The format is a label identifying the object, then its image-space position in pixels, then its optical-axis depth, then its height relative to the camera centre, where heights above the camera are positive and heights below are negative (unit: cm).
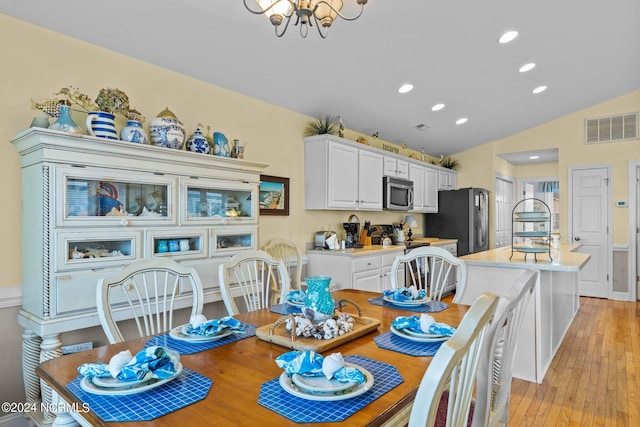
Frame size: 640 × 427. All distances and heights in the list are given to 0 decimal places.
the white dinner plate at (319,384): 97 -45
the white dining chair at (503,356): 105 -44
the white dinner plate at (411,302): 192 -44
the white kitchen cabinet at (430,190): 604 +47
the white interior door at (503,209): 693 +18
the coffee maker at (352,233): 456 -20
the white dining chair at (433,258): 223 -27
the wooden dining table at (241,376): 88 -48
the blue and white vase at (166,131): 244 +57
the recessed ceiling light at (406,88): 397 +142
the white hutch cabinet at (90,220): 190 -2
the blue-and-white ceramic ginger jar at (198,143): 263 +53
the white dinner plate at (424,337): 139 -45
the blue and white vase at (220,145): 277 +54
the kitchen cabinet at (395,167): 498 +71
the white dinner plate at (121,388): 98 -46
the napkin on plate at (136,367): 102 -43
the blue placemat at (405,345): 130 -47
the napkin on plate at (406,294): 198 -42
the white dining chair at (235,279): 196 -34
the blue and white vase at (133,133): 227 +52
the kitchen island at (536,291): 285 -61
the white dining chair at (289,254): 361 -38
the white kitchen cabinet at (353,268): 383 -55
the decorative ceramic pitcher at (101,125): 212 +53
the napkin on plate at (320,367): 101 -42
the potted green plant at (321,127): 410 +102
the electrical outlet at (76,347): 214 -77
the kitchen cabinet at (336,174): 397 +50
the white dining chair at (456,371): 71 -32
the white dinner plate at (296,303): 192 -45
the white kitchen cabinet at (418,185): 566 +52
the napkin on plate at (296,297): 197 -43
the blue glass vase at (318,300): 151 -34
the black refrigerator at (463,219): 605 -2
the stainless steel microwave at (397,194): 492 +33
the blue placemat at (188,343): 135 -48
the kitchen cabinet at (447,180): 652 +70
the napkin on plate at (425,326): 143 -43
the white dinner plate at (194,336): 141 -46
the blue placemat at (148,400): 90 -48
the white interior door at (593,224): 577 -9
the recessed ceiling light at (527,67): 410 +170
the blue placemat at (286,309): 184 -47
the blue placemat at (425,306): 188 -46
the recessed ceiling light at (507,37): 340 +169
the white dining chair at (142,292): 151 -42
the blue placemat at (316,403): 88 -47
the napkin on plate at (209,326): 144 -43
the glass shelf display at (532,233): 290 -12
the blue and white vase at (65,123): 197 +50
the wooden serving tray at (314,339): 131 -45
